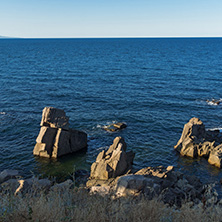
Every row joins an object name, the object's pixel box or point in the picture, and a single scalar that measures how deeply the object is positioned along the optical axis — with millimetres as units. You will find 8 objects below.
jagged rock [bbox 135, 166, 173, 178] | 22547
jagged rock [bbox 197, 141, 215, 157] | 31750
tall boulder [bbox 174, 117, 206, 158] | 32531
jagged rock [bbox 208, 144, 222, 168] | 29500
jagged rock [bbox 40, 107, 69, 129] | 33281
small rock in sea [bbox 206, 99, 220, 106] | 52769
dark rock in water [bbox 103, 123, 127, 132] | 39866
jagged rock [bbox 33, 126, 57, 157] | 31938
